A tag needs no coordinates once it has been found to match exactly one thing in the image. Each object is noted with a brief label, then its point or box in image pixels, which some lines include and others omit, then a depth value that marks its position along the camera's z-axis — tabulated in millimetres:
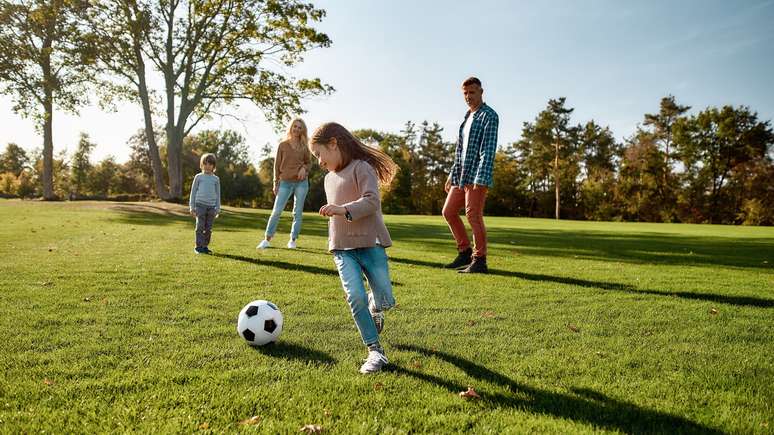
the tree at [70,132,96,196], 74188
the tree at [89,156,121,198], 74000
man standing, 6891
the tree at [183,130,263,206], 65000
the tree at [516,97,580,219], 56594
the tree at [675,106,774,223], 48625
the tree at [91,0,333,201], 24328
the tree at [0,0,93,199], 22391
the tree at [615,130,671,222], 51562
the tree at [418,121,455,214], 67019
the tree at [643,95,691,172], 53344
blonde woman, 9188
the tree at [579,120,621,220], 54628
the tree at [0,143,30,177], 85500
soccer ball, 3590
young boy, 8546
